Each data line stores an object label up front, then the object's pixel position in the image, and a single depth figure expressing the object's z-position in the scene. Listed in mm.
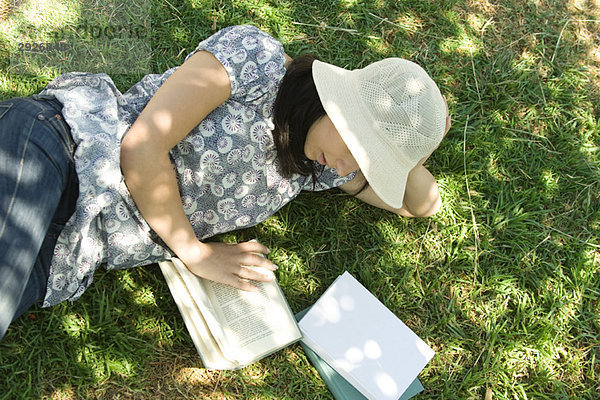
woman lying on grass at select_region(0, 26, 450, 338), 2018
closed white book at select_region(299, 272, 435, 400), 2654
